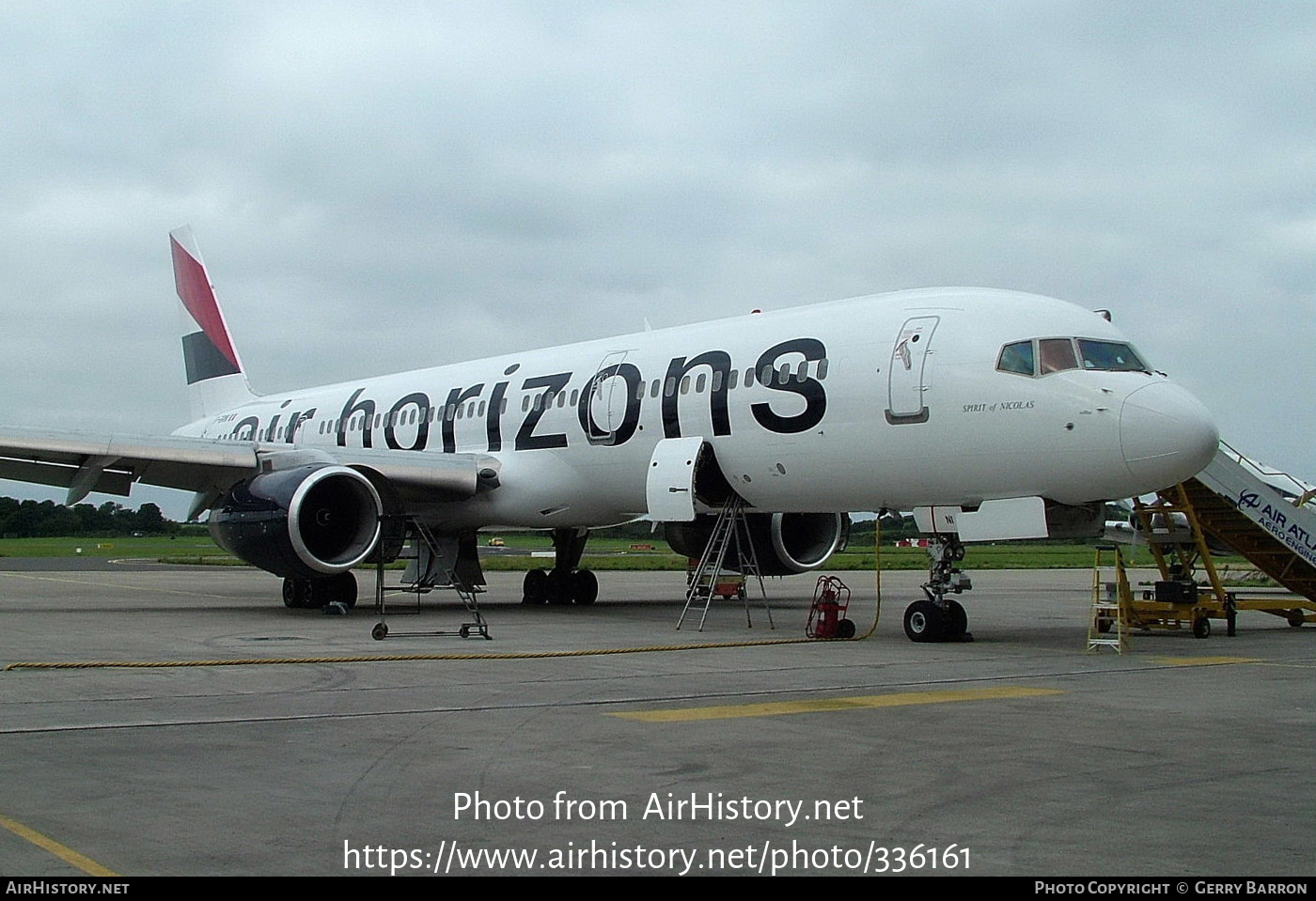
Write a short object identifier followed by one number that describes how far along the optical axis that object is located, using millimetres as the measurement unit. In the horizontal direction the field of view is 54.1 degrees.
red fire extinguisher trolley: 15477
